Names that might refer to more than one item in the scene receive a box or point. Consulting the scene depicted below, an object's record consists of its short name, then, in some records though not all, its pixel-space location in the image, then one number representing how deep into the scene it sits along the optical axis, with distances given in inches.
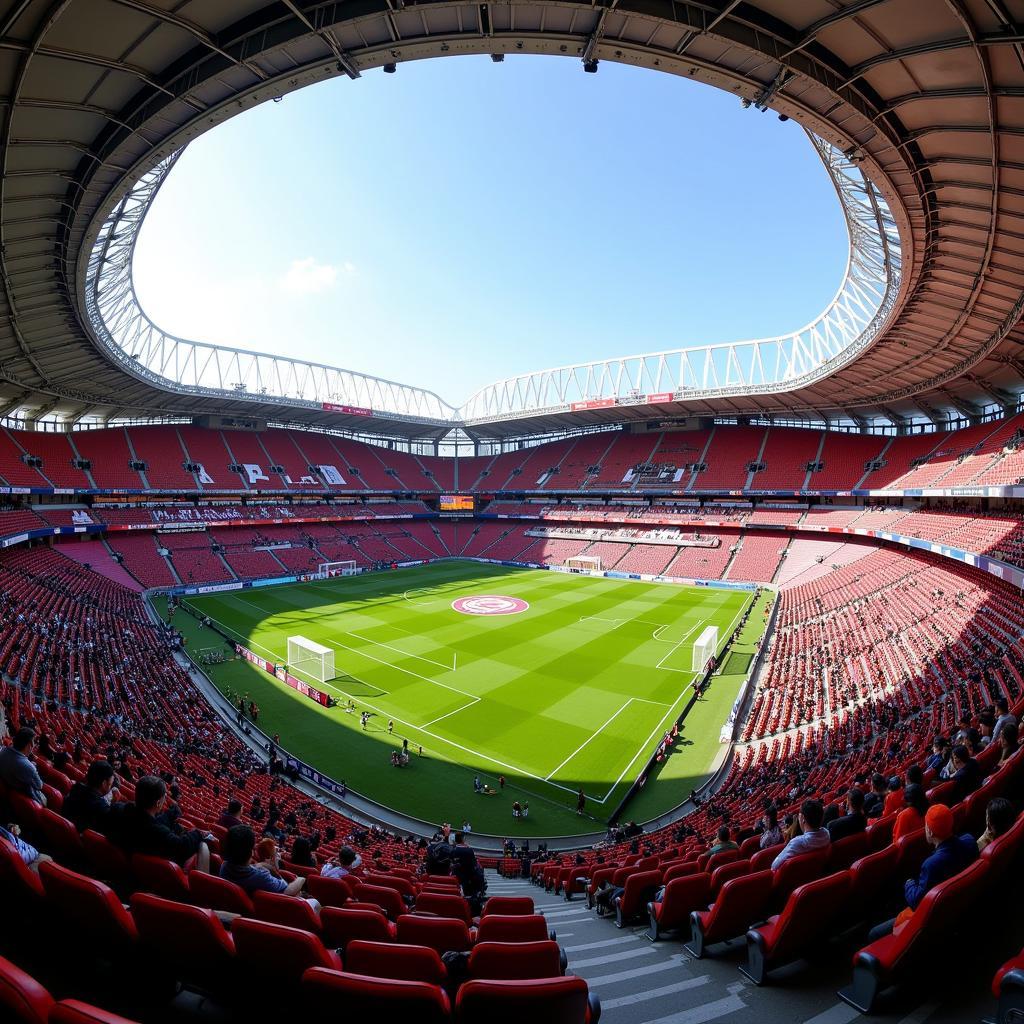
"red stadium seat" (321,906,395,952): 169.3
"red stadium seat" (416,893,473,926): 228.2
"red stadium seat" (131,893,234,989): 127.0
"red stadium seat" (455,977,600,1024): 109.9
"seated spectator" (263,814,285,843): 423.5
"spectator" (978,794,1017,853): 176.2
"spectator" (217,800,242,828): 306.5
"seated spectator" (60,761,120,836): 202.8
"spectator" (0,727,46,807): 212.8
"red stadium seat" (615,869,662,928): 296.7
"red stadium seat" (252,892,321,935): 159.2
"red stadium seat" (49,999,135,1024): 77.4
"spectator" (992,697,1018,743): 285.7
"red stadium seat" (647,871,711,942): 241.3
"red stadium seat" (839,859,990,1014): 142.6
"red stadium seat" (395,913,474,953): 176.6
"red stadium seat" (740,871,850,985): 170.7
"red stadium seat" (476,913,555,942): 185.5
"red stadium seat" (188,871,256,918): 166.4
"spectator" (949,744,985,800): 243.1
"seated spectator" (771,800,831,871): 215.5
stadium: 160.7
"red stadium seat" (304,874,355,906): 223.1
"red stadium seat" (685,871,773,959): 202.7
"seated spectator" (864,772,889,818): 295.9
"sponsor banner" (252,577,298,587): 2016.5
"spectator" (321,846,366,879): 256.9
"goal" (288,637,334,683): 1088.8
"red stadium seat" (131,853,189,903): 171.2
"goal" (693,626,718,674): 1155.3
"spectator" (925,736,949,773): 318.7
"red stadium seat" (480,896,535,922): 251.3
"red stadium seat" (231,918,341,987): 121.6
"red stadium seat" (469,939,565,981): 140.9
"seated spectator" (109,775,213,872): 182.4
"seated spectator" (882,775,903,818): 266.7
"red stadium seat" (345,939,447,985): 128.2
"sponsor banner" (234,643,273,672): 1169.2
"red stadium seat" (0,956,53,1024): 79.4
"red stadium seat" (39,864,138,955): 128.9
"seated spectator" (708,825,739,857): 300.7
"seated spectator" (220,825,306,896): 182.9
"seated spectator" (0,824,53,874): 158.2
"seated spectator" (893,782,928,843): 214.8
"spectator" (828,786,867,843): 236.3
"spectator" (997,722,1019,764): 258.7
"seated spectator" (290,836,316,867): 256.4
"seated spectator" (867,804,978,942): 167.6
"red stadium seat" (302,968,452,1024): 104.7
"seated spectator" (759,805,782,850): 297.1
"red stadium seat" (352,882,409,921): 236.2
